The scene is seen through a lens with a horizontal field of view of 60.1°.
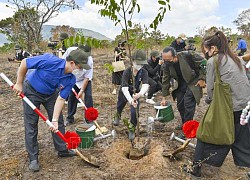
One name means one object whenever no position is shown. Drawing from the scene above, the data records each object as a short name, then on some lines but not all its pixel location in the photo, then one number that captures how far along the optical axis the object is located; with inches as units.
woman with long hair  88.4
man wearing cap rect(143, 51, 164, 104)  207.8
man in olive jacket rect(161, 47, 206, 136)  128.9
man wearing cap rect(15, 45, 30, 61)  274.1
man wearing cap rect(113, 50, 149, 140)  122.0
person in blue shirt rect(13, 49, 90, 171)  100.0
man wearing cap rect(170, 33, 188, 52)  229.9
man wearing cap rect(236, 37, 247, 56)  404.5
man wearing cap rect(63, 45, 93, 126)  149.0
